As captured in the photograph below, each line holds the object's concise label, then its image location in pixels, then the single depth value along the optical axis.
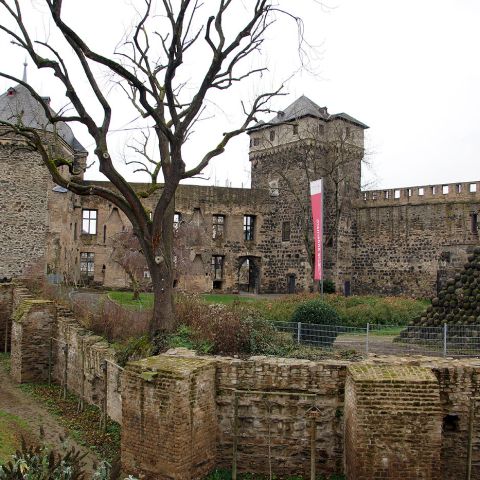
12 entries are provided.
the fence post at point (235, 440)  7.95
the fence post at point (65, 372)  13.07
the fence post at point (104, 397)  10.45
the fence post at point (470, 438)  7.02
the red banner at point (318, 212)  20.47
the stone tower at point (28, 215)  26.23
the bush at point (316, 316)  13.72
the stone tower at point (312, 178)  29.95
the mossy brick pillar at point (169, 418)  7.44
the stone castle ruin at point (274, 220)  26.58
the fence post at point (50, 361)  14.62
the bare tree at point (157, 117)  10.27
